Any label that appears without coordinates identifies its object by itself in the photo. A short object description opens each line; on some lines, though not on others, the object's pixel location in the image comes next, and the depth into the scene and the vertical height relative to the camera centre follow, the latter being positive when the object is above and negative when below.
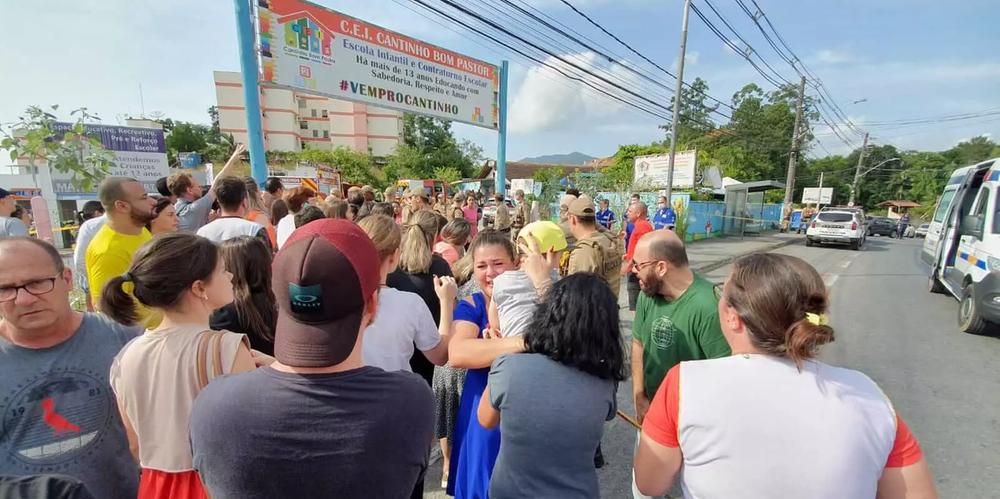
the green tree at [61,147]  3.83 +0.28
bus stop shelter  19.79 -1.23
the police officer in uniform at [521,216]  8.07 -0.66
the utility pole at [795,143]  23.14 +2.54
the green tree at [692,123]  36.44 +6.35
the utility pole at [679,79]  11.92 +3.12
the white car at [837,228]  15.75 -1.50
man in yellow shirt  2.70 -0.36
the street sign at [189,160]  29.36 +1.32
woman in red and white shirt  1.06 -0.61
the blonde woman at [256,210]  4.13 -0.32
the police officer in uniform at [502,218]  8.15 -0.68
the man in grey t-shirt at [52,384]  1.31 -0.68
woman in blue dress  1.75 -0.74
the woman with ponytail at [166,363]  1.27 -0.57
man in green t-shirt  2.05 -0.67
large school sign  7.84 +2.64
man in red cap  0.87 -0.48
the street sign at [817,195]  37.75 -0.56
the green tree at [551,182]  21.59 +0.25
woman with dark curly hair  1.39 -0.71
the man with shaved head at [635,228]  5.40 -0.60
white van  5.10 -0.82
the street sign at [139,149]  12.77 +0.95
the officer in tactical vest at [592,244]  3.17 -0.47
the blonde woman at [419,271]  2.60 -0.57
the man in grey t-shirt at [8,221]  3.85 -0.43
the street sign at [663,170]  18.72 +0.78
